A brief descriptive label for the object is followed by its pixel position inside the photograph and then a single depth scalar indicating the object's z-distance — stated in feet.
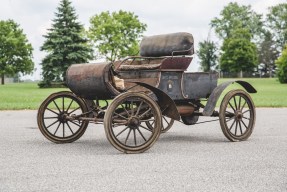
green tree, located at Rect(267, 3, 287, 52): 293.35
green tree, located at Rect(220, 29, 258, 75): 262.26
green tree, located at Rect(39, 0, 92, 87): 147.64
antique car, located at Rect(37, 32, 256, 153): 22.26
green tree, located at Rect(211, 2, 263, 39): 285.23
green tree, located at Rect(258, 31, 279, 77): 312.29
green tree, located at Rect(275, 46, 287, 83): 177.47
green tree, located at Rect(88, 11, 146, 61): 205.77
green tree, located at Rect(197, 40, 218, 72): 301.84
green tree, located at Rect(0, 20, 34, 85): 227.81
